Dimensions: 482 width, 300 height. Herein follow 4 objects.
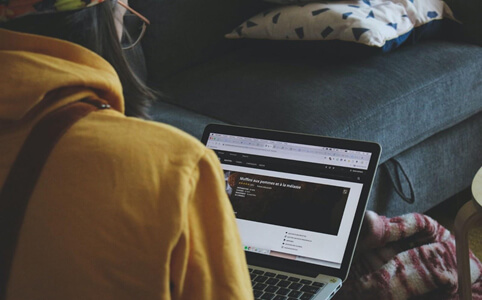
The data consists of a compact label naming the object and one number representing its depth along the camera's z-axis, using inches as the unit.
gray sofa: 86.4
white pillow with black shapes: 90.5
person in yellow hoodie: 34.2
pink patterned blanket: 70.5
